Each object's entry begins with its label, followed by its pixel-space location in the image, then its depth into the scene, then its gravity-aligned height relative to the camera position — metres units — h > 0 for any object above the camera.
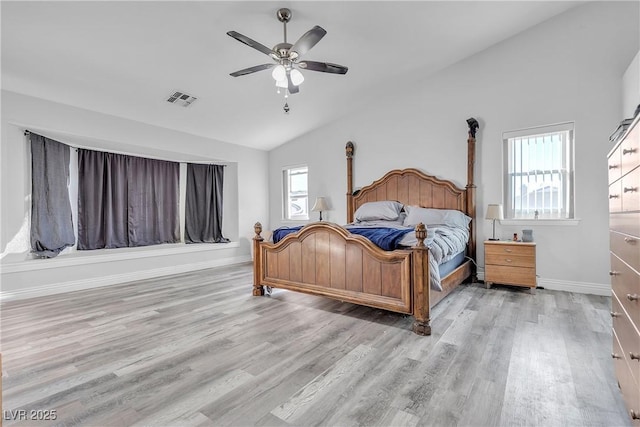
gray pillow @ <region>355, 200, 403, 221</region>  4.52 -0.01
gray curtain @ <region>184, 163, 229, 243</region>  5.87 +0.15
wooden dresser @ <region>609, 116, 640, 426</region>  1.17 -0.23
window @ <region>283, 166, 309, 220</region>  6.24 +0.35
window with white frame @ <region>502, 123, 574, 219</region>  3.77 +0.46
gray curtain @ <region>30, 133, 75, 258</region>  3.84 +0.19
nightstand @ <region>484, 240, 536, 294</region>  3.59 -0.64
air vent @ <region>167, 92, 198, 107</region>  4.03 +1.49
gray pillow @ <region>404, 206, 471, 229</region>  4.02 -0.10
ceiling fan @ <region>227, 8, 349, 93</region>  2.44 +1.33
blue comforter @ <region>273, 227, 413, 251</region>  2.74 -0.23
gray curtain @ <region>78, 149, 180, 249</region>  4.62 +0.19
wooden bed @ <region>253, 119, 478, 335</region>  2.52 -0.54
